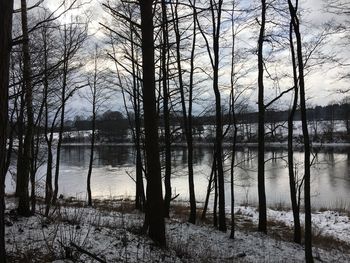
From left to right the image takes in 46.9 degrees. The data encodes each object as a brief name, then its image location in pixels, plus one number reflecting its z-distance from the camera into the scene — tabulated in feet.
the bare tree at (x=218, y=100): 46.50
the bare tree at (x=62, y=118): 54.50
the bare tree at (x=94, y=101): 80.63
